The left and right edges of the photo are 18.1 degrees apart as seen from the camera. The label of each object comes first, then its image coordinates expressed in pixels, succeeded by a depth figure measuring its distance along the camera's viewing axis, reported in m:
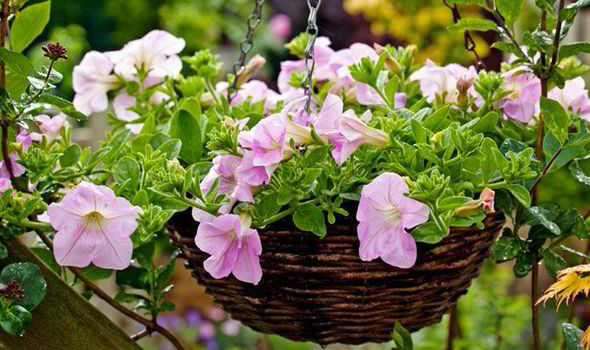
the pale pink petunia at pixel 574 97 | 1.62
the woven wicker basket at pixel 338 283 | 1.49
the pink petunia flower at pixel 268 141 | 1.42
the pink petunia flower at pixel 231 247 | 1.44
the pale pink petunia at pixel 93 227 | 1.43
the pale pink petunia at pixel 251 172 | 1.44
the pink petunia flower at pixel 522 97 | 1.59
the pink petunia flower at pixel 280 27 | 6.49
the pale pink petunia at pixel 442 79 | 1.61
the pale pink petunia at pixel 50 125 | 1.62
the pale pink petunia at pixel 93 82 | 1.70
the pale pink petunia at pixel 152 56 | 1.69
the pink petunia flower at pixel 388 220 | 1.41
